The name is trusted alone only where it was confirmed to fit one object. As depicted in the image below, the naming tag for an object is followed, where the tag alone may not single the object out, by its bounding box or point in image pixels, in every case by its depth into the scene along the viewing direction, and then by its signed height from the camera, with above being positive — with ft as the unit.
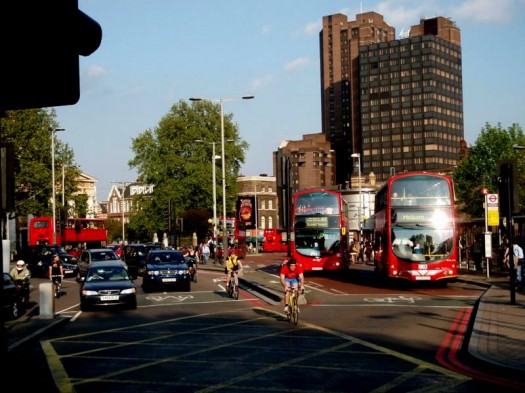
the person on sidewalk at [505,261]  101.68 -6.55
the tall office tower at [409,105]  499.51 +79.64
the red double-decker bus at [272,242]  302.25 -8.96
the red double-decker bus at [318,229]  115.14 -1.48
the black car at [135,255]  140.15 -6.25
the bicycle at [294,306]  56.65 -6.75
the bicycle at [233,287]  82.71 -7.61
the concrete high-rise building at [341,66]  603.67 +133.59
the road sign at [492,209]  98.12 +0.91
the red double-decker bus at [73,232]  195.00 -1.99
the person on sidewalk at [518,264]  83.26 -5.66
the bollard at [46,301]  64.64 -6.73
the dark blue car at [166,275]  94.99 -6.87
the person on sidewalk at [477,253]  113.70 -5.83
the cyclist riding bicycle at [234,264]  82.53 -4.87
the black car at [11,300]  64.85 -6.66
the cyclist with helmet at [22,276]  77.68 -5.43
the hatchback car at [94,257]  121.08 -5.42
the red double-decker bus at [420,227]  89.35 -1.23
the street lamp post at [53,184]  183.97 +10.58
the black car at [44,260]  140.36 -6.75
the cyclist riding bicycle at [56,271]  88.84 -5.74
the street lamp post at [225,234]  149.28 -2.58
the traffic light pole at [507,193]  62.59 +1.97
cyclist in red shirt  58.39 -4.56
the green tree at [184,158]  244.83 +22.52
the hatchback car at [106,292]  72.69 -6.83
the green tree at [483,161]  235.11 +18.29
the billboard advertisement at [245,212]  222.69 +2.97
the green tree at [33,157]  196.34 +19.51
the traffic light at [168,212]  149.18 +2.29
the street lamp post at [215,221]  174.29 +0.24
